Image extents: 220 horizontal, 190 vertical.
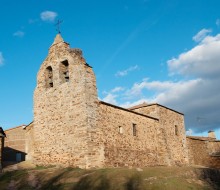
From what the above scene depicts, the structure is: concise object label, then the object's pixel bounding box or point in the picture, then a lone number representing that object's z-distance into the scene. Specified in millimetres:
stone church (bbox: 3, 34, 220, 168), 13607
